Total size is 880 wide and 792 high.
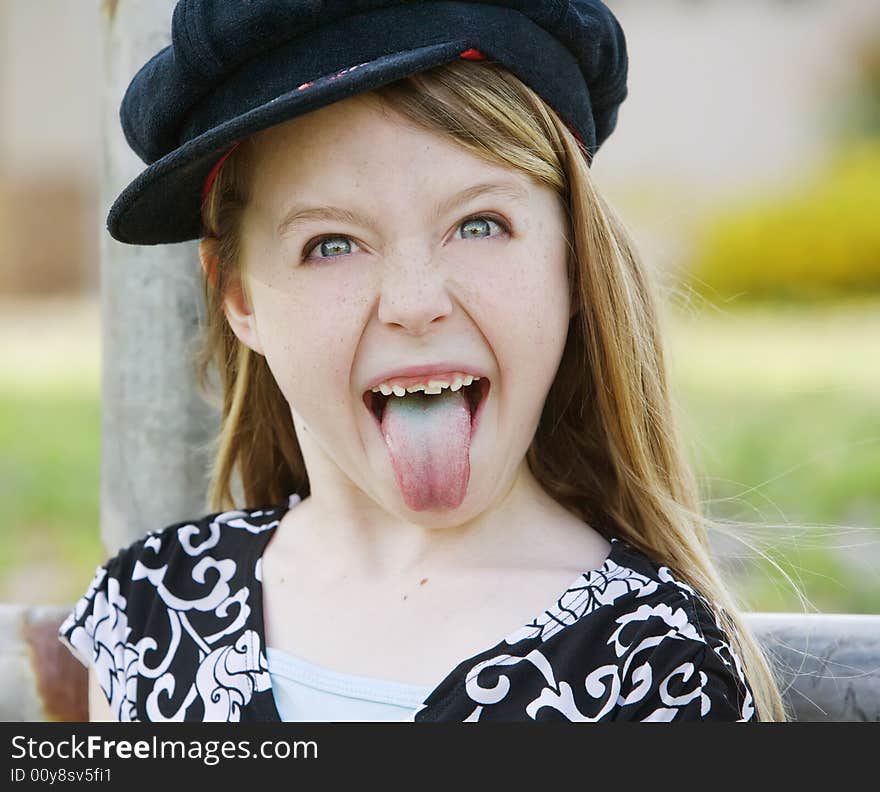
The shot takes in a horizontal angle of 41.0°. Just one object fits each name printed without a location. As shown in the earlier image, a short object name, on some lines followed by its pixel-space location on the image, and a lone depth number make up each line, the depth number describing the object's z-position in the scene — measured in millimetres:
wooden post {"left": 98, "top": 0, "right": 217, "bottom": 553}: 2012
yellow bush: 7750
